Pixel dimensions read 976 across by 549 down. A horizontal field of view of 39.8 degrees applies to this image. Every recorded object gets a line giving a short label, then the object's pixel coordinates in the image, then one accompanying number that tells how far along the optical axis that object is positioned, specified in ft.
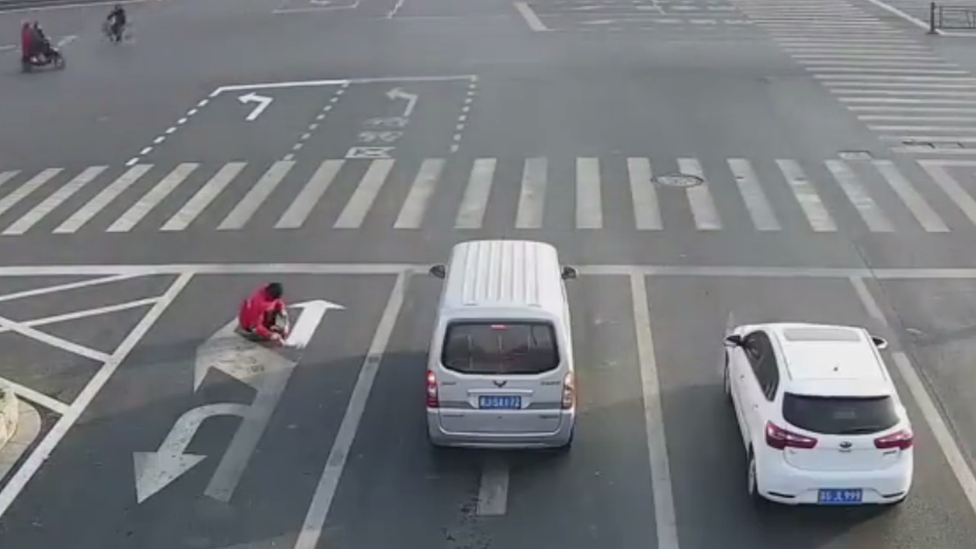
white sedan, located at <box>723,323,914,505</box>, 38.91
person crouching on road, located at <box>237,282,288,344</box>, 54.90
